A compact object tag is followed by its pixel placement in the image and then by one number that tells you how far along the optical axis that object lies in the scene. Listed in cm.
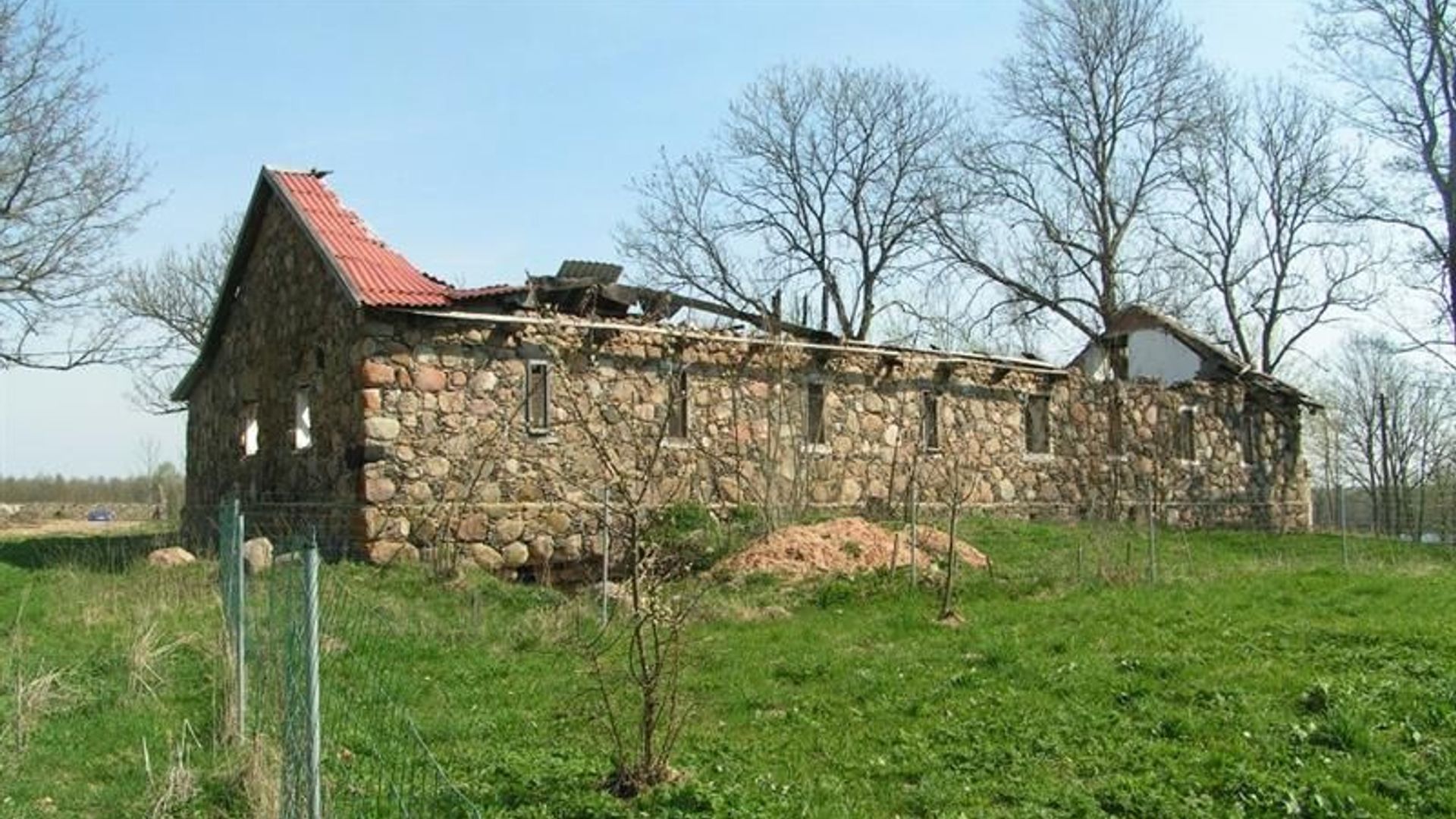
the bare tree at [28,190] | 2475
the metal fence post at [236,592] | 771
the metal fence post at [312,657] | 471
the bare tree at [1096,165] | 3706
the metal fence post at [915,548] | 1370
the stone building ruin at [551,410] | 1658
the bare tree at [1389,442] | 3897
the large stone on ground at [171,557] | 1625
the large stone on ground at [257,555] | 1474
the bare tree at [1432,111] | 2683
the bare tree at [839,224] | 4000
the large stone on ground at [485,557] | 1669
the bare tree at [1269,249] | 3766
